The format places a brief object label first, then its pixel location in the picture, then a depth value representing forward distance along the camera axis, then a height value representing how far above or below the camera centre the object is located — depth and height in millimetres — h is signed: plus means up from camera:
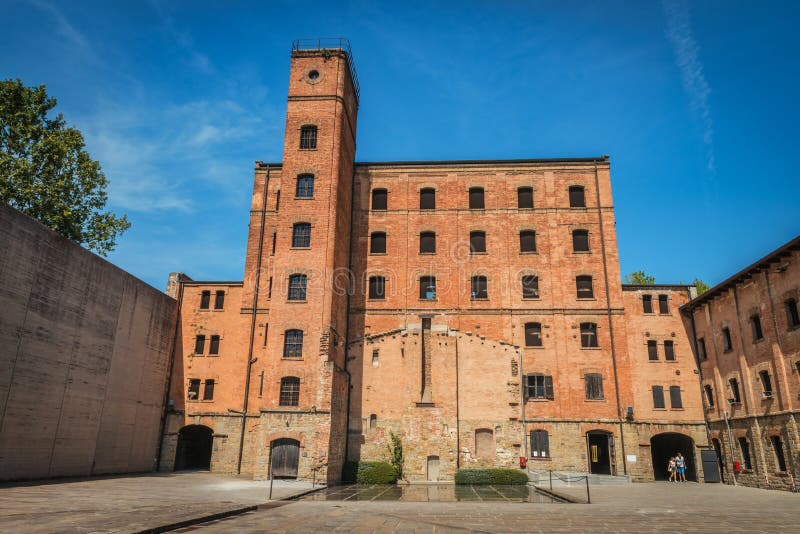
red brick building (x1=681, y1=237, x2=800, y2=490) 21672 +2829
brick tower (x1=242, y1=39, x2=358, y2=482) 24641 +7833
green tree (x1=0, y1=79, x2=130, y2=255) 26219 +12509
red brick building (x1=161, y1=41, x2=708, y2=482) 27094 +5298
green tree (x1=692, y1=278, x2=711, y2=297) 45688 +12053
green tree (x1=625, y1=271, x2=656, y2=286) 46384 +12818
